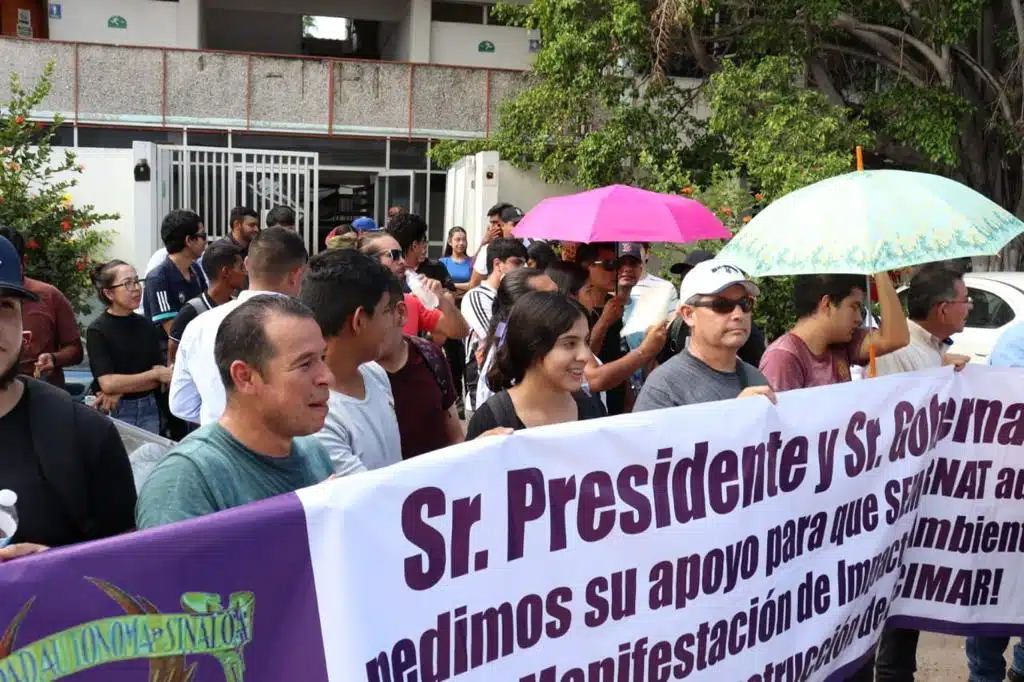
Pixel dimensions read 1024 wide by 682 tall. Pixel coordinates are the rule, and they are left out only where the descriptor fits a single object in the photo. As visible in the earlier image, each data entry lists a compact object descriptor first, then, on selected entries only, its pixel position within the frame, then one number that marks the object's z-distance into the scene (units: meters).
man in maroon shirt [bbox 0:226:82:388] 5.45
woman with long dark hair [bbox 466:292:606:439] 3.54
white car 10.61
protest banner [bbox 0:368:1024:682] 2.05
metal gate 16.16
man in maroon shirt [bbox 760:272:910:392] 4.16
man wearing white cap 3.79
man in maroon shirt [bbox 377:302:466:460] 3.70
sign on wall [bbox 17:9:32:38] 21.66
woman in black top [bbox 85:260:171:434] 5.64
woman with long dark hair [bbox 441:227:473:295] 10.89
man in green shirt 2.44
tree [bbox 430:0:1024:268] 13.73
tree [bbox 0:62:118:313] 8.59
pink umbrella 6.58
